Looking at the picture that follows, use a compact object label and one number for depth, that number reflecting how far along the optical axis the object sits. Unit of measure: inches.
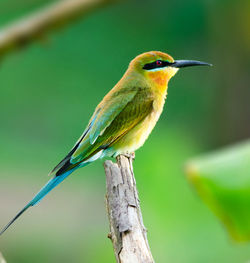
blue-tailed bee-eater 166.9
